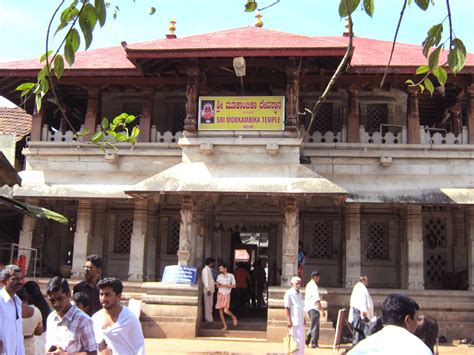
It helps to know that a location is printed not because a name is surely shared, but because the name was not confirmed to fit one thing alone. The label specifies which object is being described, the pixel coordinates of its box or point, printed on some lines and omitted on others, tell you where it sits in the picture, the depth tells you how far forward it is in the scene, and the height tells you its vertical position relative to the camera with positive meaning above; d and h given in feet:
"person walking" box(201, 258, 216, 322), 44.88 -1.02
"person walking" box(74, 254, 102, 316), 20.43 -0.55
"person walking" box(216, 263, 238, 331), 44.32 -1.26
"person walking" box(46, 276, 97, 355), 15.15 -1.46
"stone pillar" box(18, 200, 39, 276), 51.29 +2.71
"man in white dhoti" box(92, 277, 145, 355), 15.70 -1.44
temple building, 45.24 +8.34
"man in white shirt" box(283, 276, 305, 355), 30.37 -1.89
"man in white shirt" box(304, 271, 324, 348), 40.65 -1.86
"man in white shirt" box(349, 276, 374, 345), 38.30 -1.68
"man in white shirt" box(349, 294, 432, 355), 9.89 -0.93
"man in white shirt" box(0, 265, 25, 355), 15.93 -1.28
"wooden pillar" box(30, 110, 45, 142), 53.47 +12.18
